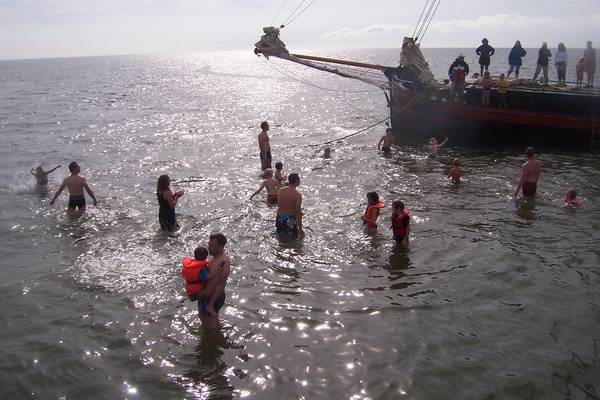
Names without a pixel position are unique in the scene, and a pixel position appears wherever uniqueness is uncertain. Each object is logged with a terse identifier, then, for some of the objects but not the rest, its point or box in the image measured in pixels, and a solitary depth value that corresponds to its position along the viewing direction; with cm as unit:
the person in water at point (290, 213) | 974
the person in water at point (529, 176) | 1255
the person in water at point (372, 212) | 1019
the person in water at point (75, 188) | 1204
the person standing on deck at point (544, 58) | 2244
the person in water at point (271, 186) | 1284
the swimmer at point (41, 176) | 1536
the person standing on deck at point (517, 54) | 2306
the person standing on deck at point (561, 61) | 2239
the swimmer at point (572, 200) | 1254
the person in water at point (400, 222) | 956
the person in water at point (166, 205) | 1021
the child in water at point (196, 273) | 625
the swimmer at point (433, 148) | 1962
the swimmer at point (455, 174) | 1506
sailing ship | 1933
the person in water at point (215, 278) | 641
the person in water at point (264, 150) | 1688
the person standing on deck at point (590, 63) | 2243
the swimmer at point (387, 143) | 2045
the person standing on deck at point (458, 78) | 2039
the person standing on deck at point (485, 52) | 2246
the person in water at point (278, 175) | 1328
